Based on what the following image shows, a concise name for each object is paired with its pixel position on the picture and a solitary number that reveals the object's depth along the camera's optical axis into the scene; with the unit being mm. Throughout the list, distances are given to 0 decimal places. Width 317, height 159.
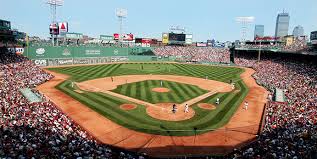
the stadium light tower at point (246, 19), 87500
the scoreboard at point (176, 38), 108306
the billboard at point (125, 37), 97188
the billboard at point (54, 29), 67425
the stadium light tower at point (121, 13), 94062
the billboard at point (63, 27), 68875
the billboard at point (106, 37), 101469
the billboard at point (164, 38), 106538
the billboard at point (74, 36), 95812
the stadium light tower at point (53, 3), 67625
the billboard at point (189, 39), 110000
